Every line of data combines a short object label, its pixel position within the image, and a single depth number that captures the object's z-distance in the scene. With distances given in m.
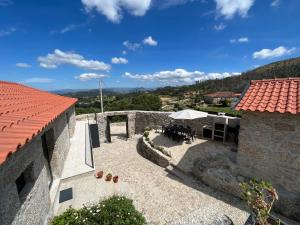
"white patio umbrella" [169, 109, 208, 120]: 13.04
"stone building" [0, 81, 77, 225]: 2.99
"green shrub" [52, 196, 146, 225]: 4.73
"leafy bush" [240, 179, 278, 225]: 4.42
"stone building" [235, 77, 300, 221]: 6.85
